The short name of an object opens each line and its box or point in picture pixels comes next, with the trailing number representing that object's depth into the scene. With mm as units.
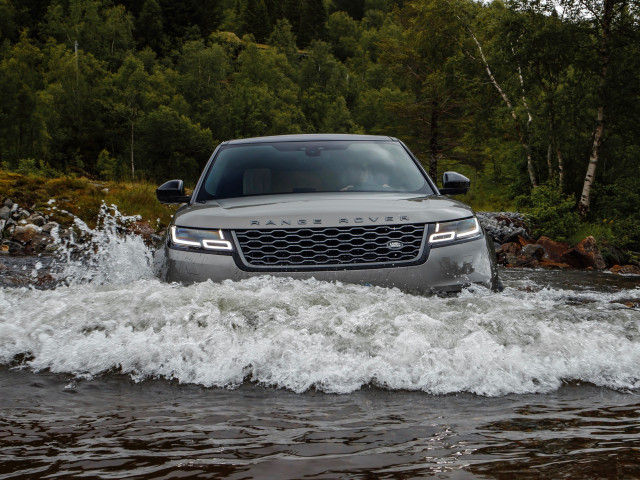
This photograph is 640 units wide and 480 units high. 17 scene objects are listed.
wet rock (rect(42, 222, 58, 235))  15659
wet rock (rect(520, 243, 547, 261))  15883
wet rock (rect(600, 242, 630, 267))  17000
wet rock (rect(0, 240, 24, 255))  14078
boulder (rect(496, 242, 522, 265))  15544
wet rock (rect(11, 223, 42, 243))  14937
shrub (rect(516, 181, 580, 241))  20375
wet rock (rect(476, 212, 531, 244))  18906
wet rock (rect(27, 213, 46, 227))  16141
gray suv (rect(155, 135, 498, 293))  4199
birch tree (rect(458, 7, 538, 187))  28422
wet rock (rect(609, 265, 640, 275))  14664
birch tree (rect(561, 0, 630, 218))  23969
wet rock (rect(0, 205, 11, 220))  16047
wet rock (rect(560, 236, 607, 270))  15492
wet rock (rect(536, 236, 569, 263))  15859
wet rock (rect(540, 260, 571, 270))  14758
